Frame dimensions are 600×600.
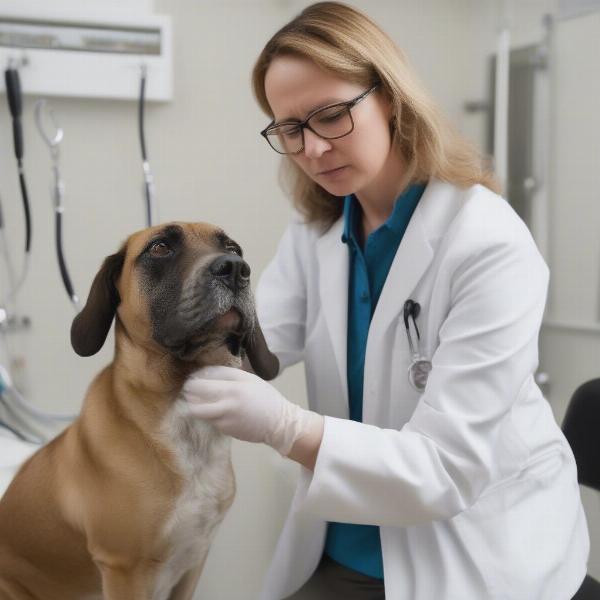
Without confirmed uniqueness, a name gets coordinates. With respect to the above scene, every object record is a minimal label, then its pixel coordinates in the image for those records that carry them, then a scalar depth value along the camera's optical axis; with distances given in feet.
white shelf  5.38
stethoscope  3.65
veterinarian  3.28
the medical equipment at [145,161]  5.60
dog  3.17
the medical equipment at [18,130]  5.20
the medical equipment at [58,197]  5.29
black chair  4.23
